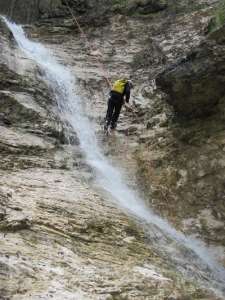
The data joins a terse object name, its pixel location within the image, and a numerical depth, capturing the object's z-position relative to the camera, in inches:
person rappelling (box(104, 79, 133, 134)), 571.5
